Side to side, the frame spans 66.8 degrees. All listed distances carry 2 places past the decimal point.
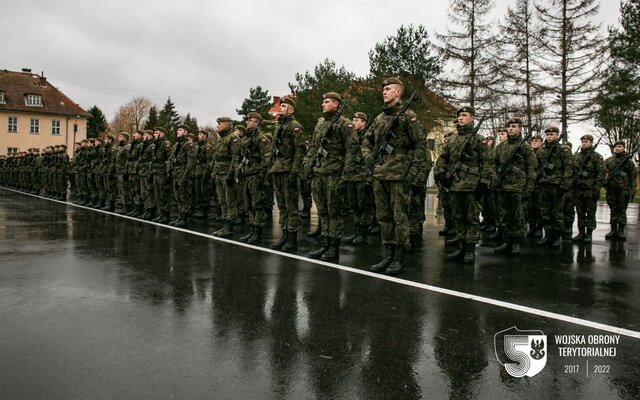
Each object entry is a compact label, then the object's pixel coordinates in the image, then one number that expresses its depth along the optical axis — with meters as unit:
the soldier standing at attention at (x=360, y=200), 9.08
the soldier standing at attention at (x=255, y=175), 8.38
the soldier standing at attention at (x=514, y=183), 7.83
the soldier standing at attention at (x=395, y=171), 6.10
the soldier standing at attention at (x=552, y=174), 9.34
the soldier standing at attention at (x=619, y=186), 10.01
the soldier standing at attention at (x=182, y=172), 10.93
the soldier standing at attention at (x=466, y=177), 7.00
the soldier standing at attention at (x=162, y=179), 11.45
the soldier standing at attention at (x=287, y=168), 7.66
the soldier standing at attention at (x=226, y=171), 9.14
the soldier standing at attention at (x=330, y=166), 7.02
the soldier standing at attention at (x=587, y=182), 9.85
